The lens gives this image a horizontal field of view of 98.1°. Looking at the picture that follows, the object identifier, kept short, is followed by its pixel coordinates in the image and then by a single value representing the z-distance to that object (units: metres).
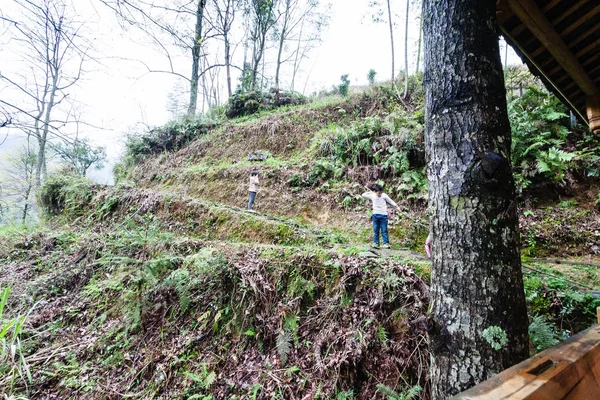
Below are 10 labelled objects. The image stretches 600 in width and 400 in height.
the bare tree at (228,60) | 14.41
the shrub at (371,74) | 17.30
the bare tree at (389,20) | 13.27
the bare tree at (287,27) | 19.60
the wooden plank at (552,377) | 0.64
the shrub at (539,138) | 6.37
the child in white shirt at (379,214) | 6.06
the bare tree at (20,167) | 14.63
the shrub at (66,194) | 10.94
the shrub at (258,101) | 15.70
